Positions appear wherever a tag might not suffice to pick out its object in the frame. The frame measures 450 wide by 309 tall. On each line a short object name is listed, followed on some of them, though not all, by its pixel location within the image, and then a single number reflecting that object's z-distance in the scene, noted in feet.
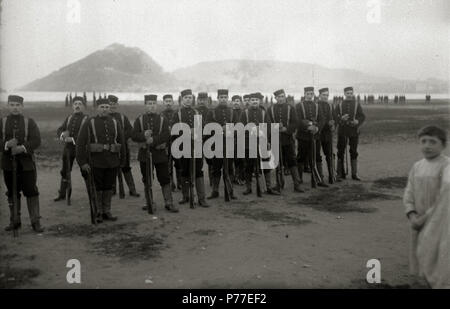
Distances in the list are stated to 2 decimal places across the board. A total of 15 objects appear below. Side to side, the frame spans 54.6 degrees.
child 13.87
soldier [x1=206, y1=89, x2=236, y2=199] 31.12
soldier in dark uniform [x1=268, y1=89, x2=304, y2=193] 33.70
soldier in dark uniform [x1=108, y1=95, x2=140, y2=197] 31.09
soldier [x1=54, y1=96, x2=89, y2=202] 29.48
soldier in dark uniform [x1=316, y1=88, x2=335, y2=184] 36.47
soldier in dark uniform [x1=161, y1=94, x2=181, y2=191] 33.52
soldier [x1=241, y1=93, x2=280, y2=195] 32.45
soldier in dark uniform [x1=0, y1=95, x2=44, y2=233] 22.89
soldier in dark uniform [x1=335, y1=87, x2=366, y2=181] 37.09
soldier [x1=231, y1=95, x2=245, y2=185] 32.76
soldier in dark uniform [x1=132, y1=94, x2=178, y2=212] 27.48
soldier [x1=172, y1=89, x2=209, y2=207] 29.04
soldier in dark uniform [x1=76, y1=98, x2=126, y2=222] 24.68
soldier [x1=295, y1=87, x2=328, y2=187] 34.96
